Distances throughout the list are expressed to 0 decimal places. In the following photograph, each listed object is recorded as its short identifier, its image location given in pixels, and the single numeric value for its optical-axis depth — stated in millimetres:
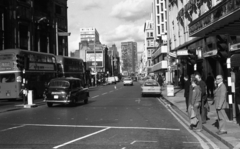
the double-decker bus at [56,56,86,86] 32375
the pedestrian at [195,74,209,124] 10898
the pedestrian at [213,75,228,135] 8383
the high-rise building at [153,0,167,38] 81919
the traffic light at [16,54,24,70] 19202
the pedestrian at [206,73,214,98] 21638
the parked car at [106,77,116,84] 83844
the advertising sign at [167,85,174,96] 25250
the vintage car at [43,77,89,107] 18094
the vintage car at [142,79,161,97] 26938
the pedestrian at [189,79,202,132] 9703
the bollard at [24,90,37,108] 19772
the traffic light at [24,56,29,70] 19734
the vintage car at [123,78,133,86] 61094
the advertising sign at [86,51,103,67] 125688
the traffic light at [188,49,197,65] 27969
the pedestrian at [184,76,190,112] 14264
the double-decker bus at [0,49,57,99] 24781
